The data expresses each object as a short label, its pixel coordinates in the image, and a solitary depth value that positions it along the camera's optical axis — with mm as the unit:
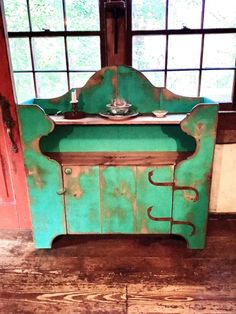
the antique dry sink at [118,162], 1737
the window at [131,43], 1850
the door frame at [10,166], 1814
